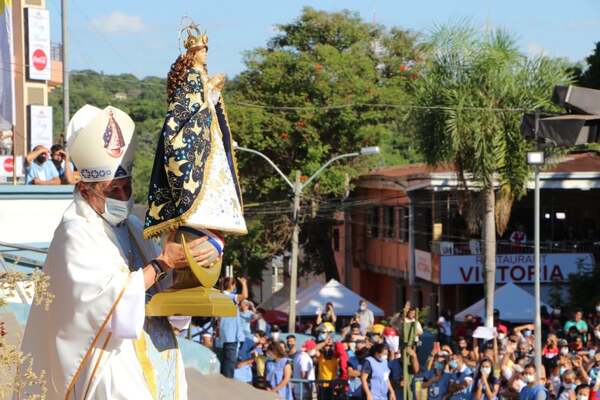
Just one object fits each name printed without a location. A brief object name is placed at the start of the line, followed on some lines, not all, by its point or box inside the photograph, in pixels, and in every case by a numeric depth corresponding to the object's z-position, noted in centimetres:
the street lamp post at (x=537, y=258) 1752
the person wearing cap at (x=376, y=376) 1590
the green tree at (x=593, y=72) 4072
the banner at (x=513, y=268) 3628
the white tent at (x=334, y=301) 3117
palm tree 2764
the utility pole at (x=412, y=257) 4103
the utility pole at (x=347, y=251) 4817
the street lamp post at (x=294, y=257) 2987
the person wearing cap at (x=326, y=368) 1691
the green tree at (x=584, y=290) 3009
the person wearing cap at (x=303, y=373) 1662
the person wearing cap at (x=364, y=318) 2342
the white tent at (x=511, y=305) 2903
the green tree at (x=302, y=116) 4150
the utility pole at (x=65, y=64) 2124
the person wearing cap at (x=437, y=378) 1643
